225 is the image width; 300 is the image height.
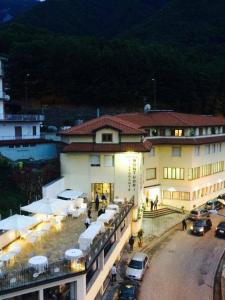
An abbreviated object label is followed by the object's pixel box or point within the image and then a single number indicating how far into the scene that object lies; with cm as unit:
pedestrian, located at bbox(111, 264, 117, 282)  2883
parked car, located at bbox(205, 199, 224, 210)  4910
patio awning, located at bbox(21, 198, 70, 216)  2880
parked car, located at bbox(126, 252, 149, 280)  2929
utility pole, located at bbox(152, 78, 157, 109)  7266
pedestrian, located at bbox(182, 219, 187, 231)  4169
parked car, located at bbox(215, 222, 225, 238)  3928
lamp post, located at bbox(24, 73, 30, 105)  6600
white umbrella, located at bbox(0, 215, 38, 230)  2410
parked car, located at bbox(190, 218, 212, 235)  3981
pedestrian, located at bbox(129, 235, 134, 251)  3542
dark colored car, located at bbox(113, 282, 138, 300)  2556
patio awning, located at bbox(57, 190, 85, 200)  3591
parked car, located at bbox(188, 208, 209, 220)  4416
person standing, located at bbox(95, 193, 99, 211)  3699
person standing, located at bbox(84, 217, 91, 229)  2944
